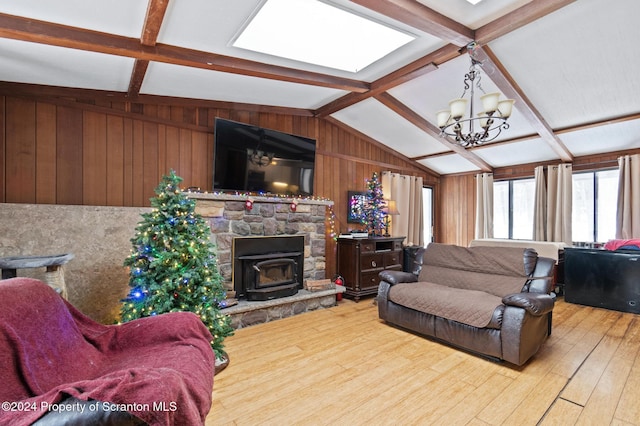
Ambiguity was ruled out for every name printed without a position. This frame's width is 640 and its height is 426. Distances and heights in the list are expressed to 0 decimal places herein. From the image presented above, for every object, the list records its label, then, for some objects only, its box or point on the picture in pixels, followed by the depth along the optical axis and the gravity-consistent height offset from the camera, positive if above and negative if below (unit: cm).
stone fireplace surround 358 -25
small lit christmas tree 514 +5
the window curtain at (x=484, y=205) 662 +17
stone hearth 348 -120
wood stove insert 375 -72
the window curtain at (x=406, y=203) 610 +19
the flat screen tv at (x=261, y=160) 378 +67
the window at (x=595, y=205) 531 +16
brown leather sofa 254 -82
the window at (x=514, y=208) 631 +11
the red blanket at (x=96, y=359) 99 -65
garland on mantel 371 +17
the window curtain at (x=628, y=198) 482 +26
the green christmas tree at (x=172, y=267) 251 -48
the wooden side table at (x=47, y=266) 212 -40
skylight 232 +151
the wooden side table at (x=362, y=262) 466 -79
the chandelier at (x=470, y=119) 266 +94
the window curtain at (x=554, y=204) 551 +17
